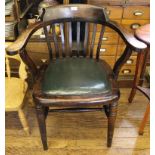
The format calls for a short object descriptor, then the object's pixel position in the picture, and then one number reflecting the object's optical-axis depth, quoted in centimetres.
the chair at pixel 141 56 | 129
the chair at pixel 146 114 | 140
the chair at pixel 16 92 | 132
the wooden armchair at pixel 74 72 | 114
